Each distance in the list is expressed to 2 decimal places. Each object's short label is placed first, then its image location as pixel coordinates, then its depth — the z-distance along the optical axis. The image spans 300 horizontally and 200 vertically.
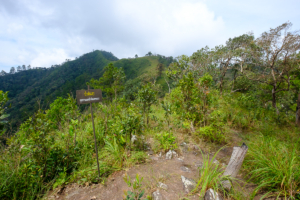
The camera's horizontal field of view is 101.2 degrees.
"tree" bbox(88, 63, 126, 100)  15.46
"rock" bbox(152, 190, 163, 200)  1.90
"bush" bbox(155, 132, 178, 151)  3.18
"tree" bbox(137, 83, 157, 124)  4.33
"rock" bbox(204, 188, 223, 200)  1.76
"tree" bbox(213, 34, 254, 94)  14.01
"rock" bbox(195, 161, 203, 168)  2.82
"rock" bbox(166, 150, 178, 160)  3.09
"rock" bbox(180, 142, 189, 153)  3.42
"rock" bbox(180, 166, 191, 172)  2.62
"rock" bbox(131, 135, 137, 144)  3.48
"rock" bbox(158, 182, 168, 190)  2.09
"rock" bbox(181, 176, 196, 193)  2.04
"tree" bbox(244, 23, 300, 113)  8.06
